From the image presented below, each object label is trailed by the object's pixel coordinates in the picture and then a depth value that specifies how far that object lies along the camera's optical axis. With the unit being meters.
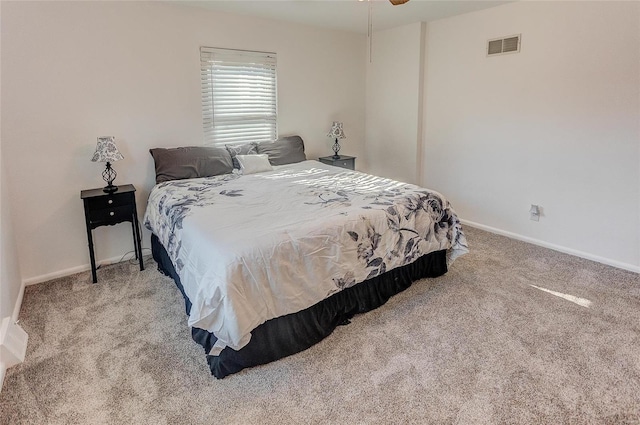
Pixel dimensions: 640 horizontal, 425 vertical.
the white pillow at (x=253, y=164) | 3.67
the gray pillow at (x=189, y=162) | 3.39
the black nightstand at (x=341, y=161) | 4.61
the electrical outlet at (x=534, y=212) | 3.68
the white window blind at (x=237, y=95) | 3.74
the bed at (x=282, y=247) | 1.92
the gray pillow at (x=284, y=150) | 4.01
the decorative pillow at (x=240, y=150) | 3.78
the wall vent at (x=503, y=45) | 3.57
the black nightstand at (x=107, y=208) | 2.95
